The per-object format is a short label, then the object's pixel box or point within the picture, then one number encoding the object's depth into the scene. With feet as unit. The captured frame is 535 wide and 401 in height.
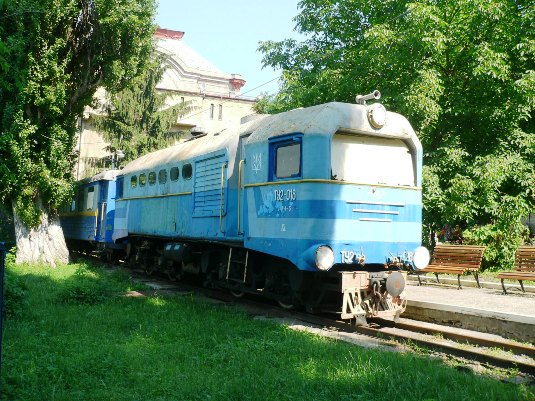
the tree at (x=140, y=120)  99.55
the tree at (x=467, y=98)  47.78
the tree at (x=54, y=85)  52.90
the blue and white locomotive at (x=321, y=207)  27.35
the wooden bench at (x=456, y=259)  40.50
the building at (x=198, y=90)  135.13
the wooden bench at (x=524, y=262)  37.91
